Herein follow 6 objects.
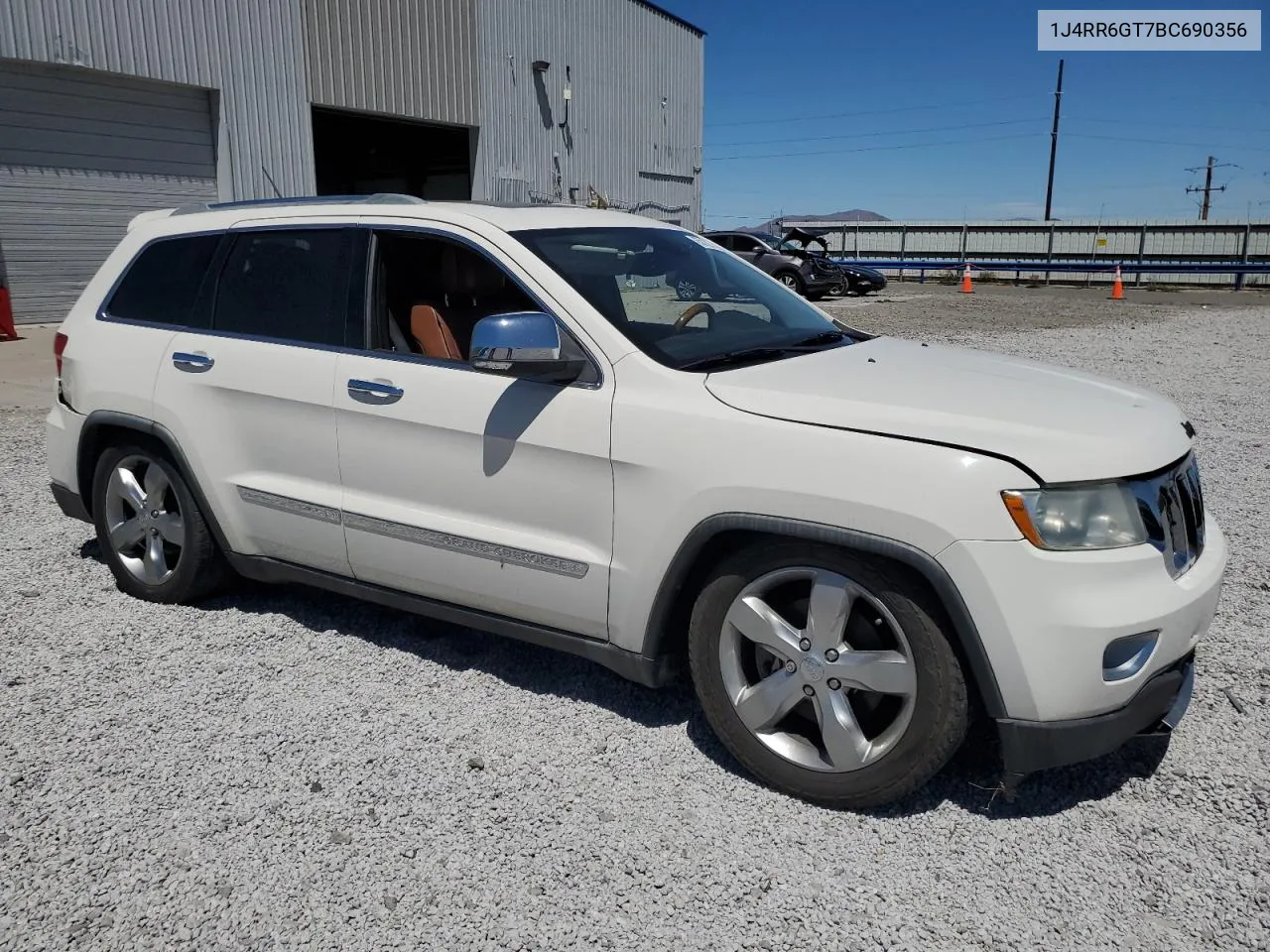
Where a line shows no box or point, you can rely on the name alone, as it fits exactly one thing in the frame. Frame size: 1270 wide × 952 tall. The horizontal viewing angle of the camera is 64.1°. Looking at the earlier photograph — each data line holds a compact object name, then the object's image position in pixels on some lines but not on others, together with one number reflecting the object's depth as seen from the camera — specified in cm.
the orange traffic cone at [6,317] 1411
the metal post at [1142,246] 3756
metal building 1514
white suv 266
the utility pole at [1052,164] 5322
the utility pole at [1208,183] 9169
